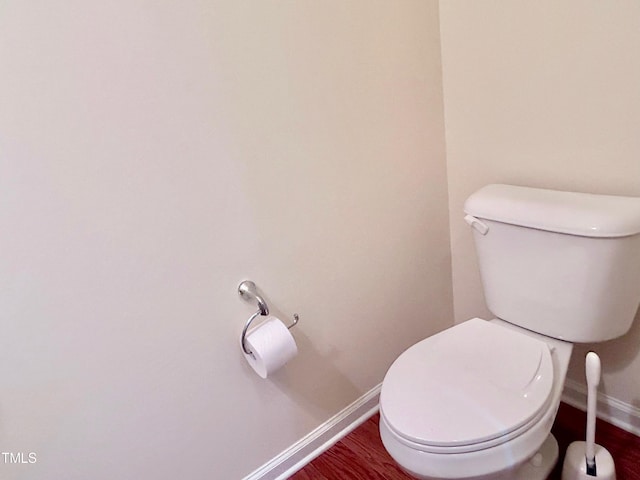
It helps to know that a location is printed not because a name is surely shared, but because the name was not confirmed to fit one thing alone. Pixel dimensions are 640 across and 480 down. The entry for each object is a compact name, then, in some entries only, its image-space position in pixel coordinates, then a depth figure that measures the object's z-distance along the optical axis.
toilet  1.03
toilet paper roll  1.24
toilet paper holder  1.27
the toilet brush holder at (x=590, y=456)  1.12
